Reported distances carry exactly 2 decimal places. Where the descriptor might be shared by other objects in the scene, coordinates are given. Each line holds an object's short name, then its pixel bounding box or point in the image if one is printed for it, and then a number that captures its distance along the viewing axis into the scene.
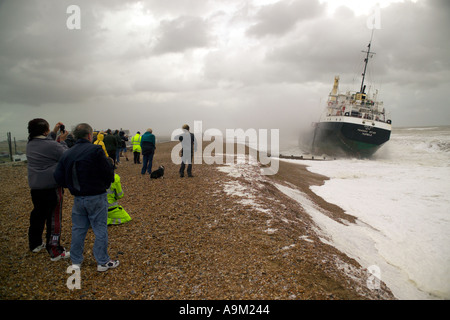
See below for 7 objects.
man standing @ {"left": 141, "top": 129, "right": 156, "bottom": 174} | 11.67
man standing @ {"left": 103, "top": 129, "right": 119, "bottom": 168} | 12.21
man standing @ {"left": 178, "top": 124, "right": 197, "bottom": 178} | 10.84
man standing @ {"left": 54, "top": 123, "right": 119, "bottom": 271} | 3.55
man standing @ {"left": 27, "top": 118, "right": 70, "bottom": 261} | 4.04
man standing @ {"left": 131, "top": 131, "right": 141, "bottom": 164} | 15.15
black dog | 11.52
